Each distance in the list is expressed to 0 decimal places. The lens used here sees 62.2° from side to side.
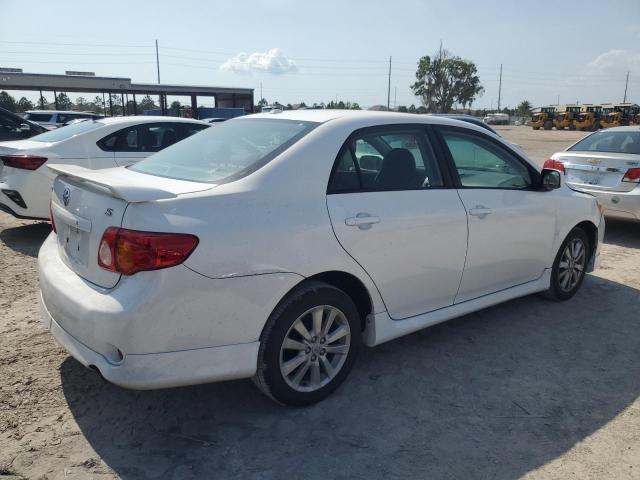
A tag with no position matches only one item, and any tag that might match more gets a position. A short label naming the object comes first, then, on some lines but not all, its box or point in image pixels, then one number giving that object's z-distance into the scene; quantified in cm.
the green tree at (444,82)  7931
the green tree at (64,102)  5647
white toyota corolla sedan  250
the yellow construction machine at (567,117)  5536
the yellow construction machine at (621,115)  4881
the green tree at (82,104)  6956
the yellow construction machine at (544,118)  5859
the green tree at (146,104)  6156
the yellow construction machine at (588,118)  5244
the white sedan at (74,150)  625
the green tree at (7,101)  4802
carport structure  3606
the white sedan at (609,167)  695
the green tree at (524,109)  10056
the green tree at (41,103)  4256
